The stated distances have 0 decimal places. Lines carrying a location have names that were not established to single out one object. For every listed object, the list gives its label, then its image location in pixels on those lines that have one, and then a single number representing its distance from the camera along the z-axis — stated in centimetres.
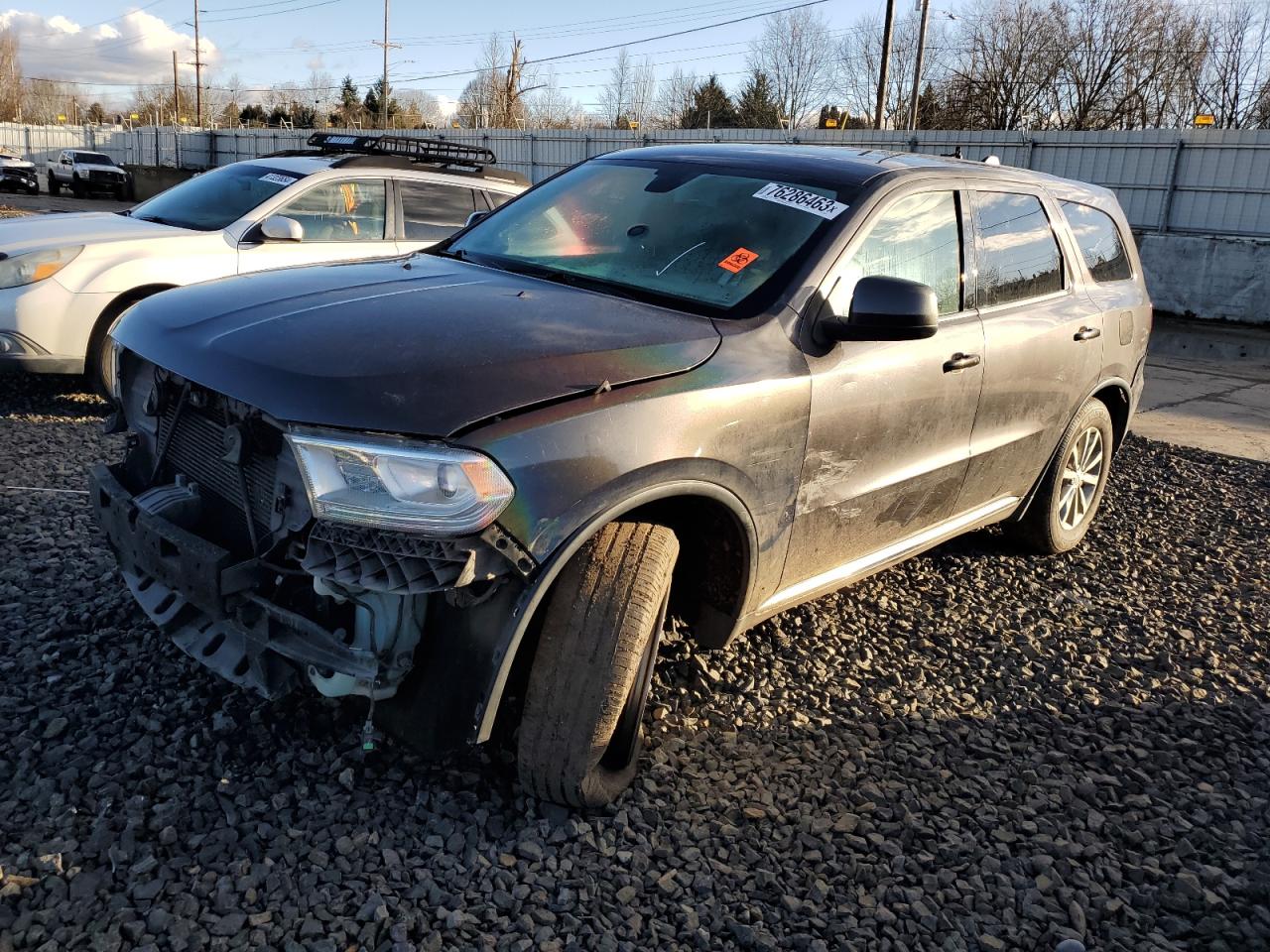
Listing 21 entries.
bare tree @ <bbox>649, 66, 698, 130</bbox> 5141
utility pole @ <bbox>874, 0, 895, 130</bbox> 2827
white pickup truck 3164
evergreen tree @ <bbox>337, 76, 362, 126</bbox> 6430
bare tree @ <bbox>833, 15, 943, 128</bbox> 4150
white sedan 578
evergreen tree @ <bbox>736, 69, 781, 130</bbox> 5366
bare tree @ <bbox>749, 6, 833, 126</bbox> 5125
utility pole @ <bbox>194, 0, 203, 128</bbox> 6638
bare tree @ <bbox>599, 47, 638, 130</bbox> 4959
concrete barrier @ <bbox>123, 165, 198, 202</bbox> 3111
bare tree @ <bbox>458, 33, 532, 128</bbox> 5906
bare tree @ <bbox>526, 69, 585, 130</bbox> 5638
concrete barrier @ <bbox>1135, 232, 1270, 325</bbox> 1432
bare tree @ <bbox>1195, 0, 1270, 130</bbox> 3756
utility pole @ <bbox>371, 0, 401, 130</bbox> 4797
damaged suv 230
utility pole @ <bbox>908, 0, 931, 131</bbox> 3088
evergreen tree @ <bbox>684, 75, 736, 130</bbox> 5650
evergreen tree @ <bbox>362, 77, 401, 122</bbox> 6462
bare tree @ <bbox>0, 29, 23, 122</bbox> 9644
